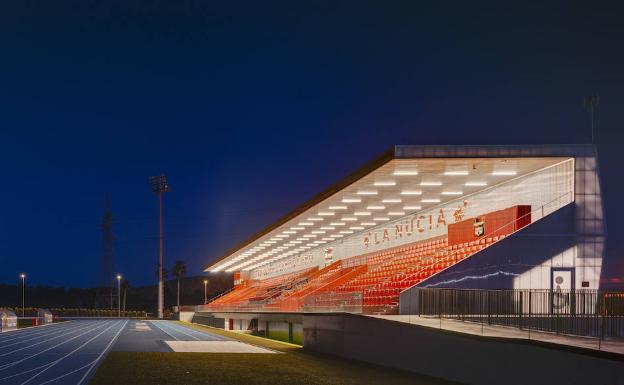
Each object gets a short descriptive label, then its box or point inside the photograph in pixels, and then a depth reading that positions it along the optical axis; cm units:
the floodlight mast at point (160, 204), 8638
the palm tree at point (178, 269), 15600
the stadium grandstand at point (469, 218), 2723
